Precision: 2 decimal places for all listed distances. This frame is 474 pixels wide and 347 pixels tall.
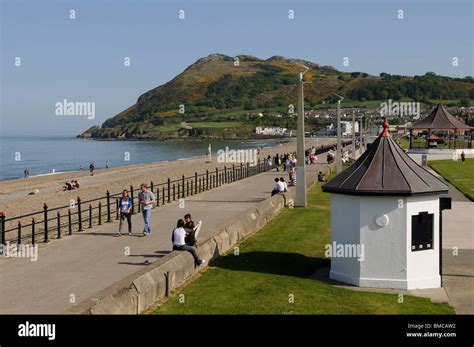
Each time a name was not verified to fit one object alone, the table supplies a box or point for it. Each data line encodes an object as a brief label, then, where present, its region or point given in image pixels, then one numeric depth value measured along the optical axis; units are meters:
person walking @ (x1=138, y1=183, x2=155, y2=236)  18.97
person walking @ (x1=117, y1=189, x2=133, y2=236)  19.23
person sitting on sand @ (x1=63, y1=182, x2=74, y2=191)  47.16
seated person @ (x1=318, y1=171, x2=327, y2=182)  36.94
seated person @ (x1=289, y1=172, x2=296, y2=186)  32.94
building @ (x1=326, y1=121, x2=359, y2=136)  178.91
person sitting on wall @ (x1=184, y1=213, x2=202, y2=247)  13.84
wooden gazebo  62.00
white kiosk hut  11.89
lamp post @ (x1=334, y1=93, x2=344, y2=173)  38.50
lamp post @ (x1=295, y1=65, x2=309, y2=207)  24.48
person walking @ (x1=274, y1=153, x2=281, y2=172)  49.17
